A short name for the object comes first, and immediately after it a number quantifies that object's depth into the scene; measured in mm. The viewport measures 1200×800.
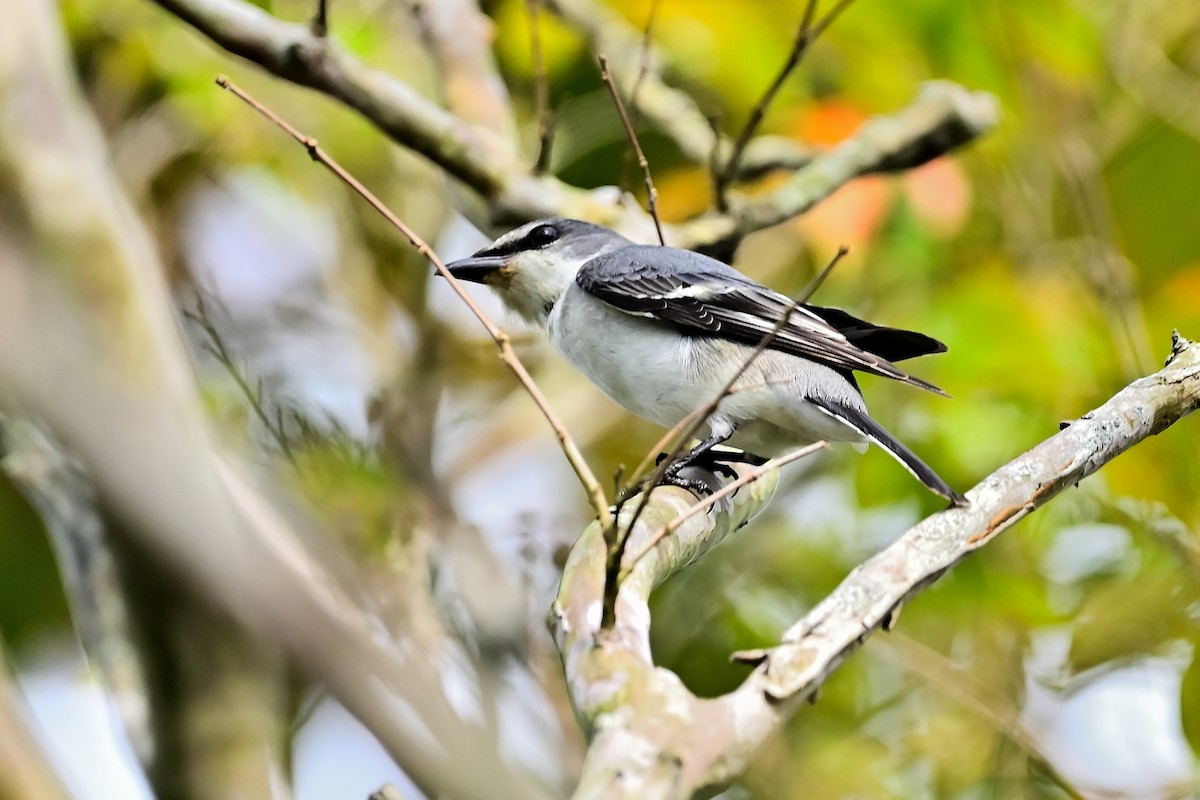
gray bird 7707
